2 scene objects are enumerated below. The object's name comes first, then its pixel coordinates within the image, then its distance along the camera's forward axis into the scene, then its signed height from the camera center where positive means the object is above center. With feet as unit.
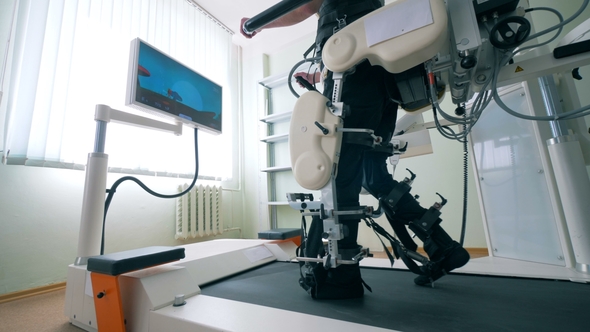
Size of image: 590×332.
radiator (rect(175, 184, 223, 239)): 7.93 +0.07
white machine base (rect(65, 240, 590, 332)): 2.09 -0.88
